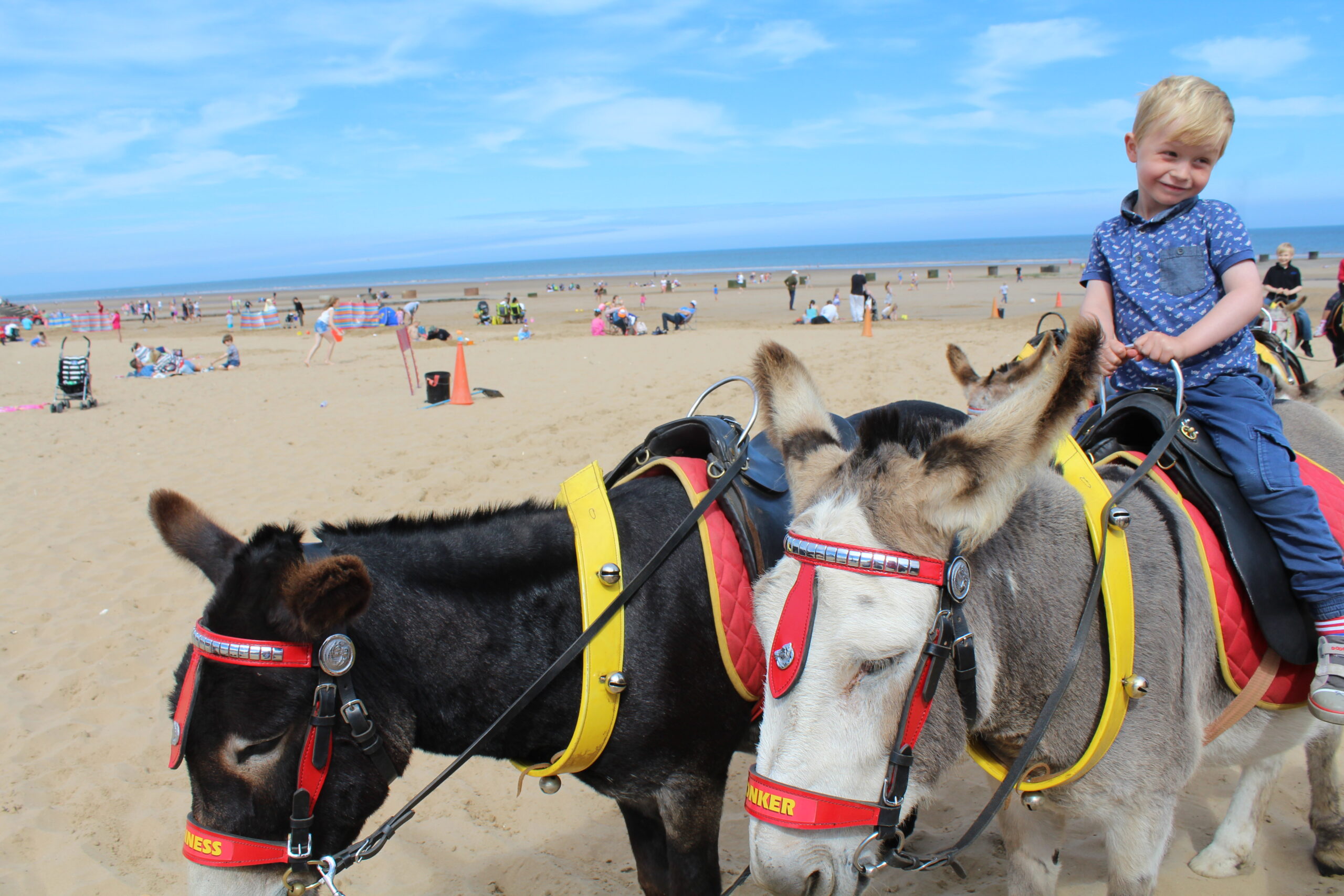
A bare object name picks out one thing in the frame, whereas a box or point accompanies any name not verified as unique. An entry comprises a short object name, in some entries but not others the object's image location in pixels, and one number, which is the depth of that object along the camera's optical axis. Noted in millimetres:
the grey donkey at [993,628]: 1574
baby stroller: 13922
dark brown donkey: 1972
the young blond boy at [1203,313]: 2125
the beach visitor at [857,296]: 24297
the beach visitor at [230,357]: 19672
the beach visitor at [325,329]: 19234
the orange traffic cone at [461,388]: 12531
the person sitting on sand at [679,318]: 25703
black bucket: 12602
